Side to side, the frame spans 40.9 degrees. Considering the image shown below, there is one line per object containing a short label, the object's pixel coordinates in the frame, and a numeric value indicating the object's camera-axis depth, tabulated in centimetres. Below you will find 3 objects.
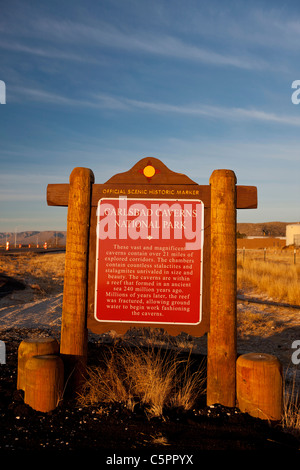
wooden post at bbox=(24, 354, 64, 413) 388
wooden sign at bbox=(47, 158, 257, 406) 402
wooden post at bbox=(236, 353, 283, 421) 375
